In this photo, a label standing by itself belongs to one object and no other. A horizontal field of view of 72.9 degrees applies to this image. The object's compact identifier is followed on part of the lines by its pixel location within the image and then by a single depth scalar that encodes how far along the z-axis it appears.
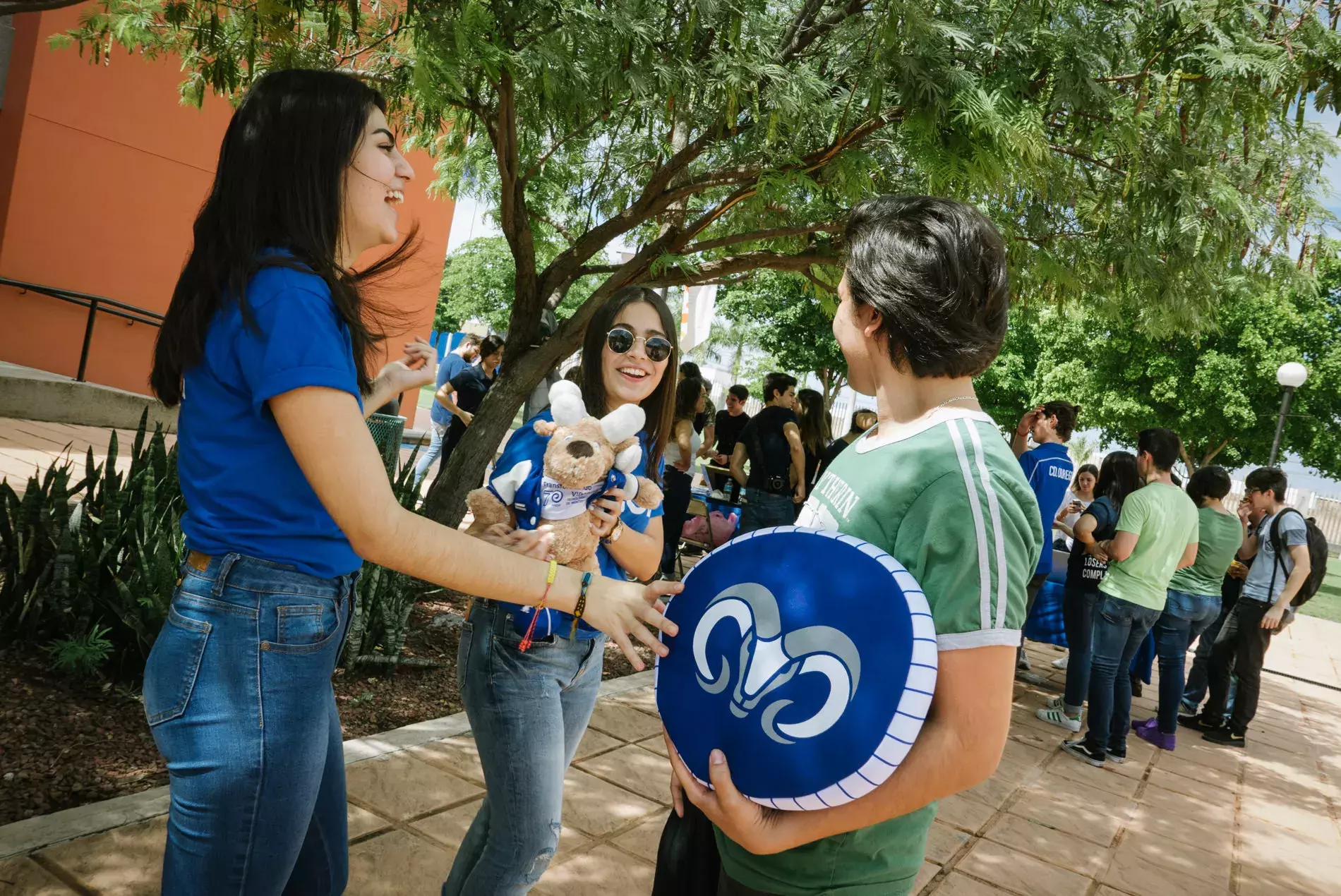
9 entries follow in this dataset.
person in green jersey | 1.22
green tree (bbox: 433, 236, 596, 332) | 31.25
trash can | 6.39
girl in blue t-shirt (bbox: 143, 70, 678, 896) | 1.38
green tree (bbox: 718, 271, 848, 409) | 24.20
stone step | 9.46
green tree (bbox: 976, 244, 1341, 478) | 26.08
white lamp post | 14.56
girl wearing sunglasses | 1.96
